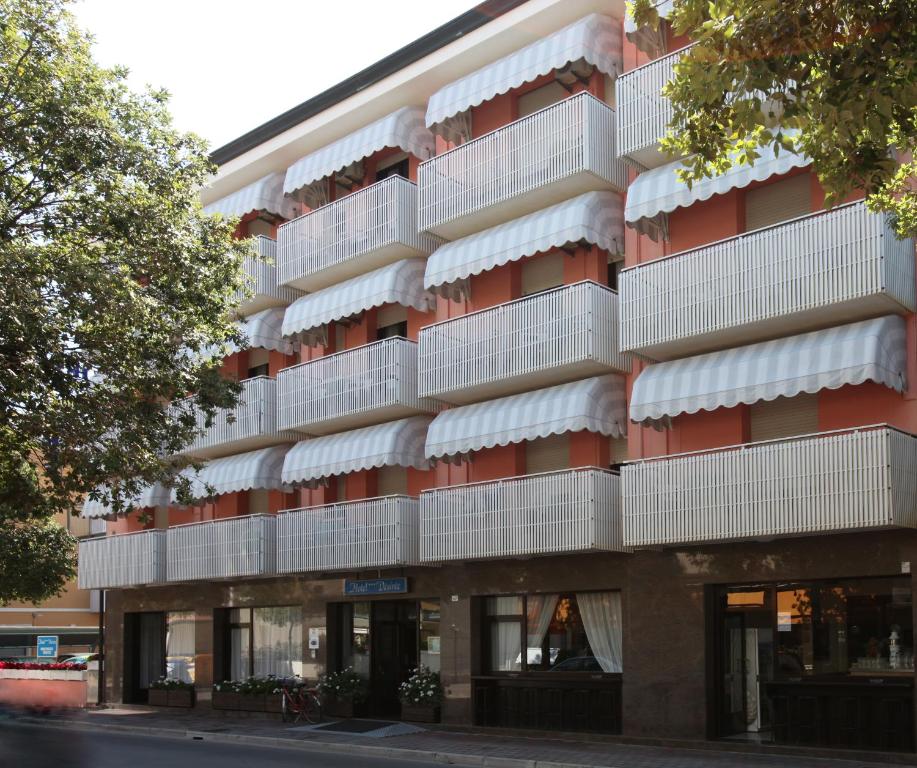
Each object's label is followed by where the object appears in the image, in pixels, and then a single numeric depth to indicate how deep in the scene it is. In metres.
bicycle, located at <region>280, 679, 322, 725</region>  27.55
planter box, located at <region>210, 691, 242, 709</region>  30.48
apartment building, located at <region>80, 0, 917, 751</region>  19.75
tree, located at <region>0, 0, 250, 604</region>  18.78
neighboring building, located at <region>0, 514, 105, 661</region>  61.75
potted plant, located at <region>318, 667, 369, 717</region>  27.50
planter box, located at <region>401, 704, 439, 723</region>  25.81
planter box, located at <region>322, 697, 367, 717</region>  27.48
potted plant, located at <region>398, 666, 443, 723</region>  25.80
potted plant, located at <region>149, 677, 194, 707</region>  33.00
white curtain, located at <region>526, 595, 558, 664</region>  24.62
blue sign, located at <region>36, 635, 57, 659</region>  37.50
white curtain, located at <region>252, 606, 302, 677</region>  30.72
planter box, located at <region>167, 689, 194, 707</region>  32.91
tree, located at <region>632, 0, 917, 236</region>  11.29
